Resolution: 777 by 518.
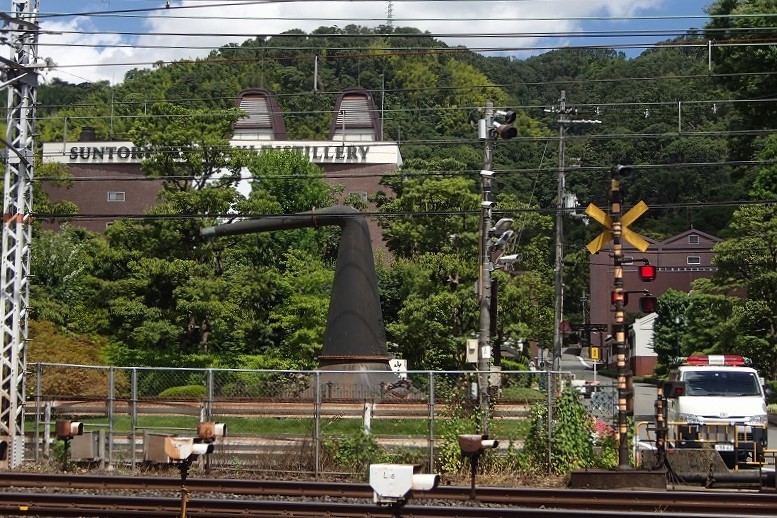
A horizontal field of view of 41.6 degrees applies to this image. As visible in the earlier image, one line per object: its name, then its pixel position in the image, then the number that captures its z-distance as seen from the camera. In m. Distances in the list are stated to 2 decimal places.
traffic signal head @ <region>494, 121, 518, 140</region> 24.58
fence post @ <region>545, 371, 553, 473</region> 21.09
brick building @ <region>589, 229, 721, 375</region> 88.44
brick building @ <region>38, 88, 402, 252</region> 83.12
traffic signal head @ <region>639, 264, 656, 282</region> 20.91
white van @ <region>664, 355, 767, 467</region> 21.81
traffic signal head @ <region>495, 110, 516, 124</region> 25.98
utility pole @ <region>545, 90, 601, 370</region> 41.91
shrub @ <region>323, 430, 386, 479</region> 21.30
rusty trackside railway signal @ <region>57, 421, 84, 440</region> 20.23
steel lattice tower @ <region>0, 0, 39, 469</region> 22.62
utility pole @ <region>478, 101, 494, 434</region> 26.59
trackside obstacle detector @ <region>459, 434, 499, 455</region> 16.12
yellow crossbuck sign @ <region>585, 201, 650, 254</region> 20.24
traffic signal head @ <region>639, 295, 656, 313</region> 20.81
